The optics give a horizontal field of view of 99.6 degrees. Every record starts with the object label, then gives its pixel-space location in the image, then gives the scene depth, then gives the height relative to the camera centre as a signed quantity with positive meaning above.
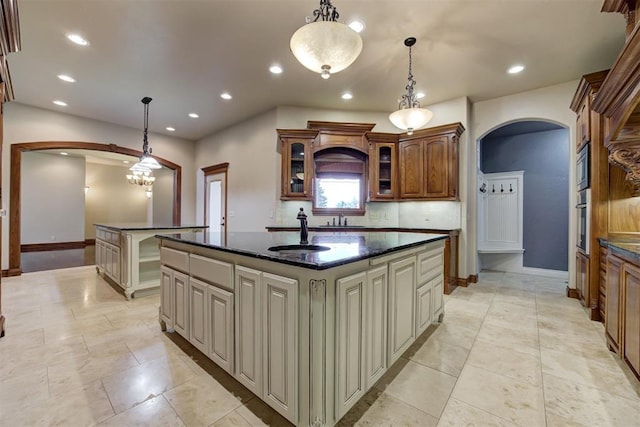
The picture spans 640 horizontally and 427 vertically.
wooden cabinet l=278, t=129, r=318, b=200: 4.64 +0.96
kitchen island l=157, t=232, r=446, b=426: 1.28 -0.56
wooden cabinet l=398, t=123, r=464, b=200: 4.22 +0.86
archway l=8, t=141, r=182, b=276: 4.64 +0.34
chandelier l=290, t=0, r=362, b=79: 1.64 +1.07
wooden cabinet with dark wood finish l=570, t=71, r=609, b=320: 2.88 +0.36
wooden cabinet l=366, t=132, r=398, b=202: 4.76 +0.94
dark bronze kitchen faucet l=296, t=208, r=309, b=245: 2.03 -0.11
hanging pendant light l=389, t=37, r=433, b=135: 2.92 +1.11
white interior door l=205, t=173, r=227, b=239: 6.16 +0.30
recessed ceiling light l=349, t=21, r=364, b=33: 2.65 +1.89
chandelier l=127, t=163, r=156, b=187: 4.90 +0.77
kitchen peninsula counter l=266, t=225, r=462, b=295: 3.87 -0.33
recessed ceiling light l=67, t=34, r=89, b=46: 2.94 +1.93
